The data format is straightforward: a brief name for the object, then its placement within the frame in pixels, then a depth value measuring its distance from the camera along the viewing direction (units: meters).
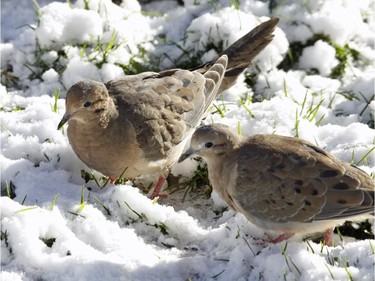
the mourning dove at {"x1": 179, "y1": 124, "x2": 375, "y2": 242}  7.46
